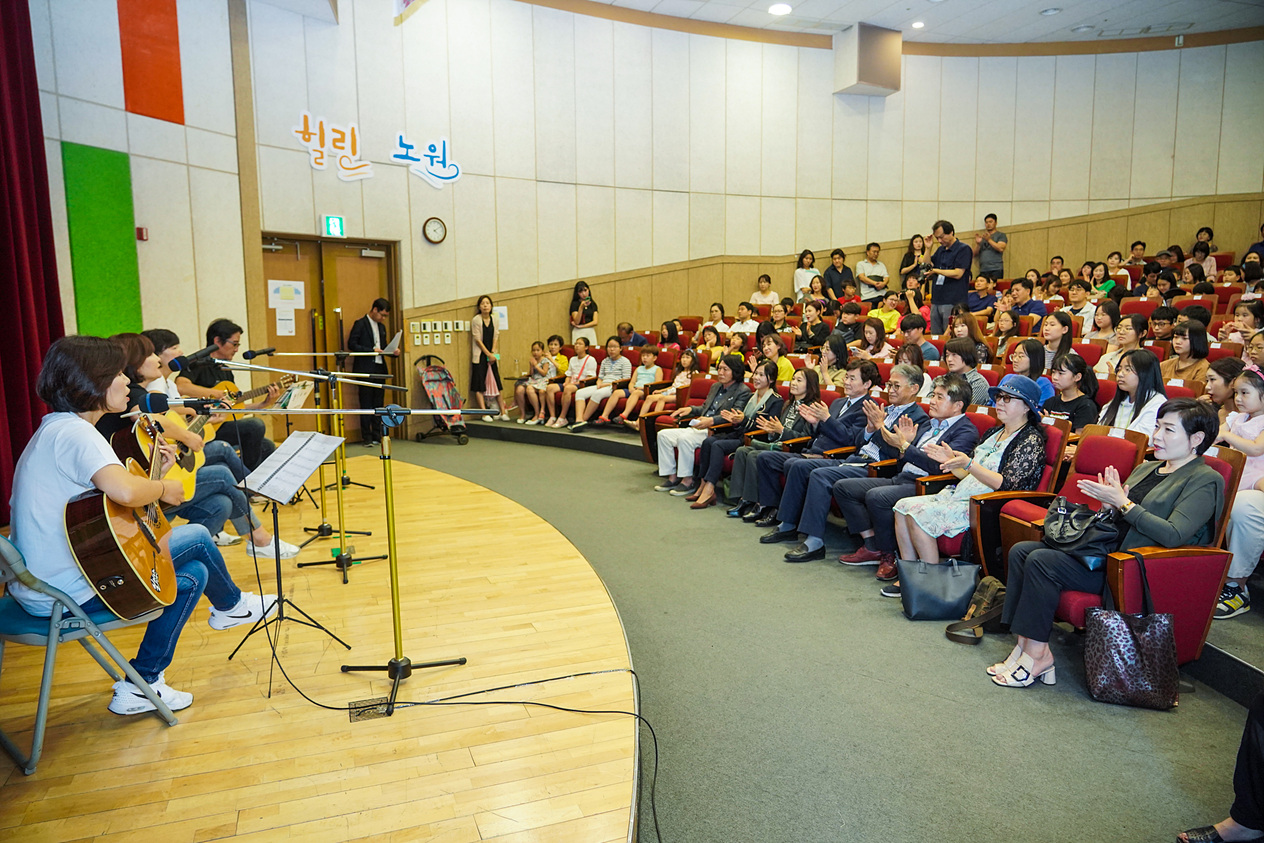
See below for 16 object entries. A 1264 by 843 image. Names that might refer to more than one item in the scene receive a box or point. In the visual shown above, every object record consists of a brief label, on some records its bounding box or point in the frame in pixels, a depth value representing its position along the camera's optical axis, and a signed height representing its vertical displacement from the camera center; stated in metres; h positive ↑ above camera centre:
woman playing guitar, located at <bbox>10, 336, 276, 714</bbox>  1.99 -0.30
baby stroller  7.69 -0.45
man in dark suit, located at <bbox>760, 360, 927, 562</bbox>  4.09 -0.68
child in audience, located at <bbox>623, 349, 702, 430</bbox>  6.88 -0.31
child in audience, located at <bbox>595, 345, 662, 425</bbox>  7.34 -0.34
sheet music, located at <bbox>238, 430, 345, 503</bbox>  2.44 -0.39
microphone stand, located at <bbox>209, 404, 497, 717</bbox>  2.20 -0.83
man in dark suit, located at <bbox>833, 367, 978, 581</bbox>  3.67 -0.69
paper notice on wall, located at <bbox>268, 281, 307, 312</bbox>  7.12 +0.54
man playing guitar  4.24 -0.19
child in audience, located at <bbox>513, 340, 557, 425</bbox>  8.14 -0.39
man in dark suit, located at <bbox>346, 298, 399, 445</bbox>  7.45 +0.08
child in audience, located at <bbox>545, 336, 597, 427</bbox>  7.81 -0.34
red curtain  3.96 +0.59
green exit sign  7.23 +1.19
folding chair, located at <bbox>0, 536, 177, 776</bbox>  1.92 -0.73
